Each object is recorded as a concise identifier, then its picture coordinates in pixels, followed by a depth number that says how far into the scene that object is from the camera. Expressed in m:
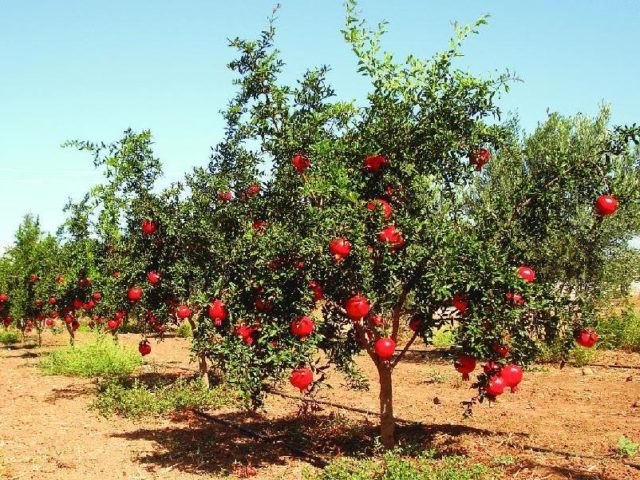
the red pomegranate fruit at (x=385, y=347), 6.25
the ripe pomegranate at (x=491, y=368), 6.04
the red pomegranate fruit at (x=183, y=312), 9.45
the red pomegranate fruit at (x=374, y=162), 6.60
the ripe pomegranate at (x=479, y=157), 6.98
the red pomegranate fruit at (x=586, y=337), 6.34
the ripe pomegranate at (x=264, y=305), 6.72
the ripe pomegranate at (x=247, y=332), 6.76
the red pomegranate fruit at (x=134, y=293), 9.73
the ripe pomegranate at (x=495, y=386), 5.85
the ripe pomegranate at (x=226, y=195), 9.35
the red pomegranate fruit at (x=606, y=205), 5.52
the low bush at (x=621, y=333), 18.11
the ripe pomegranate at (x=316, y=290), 6.62
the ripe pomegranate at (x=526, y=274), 5.80
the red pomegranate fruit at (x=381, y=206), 6.04
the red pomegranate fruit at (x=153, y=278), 10.15
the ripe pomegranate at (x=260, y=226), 7.21
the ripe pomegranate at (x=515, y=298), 5.91
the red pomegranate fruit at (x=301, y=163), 7.11
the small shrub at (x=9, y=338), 25.97
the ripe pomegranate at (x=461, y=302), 6.10
